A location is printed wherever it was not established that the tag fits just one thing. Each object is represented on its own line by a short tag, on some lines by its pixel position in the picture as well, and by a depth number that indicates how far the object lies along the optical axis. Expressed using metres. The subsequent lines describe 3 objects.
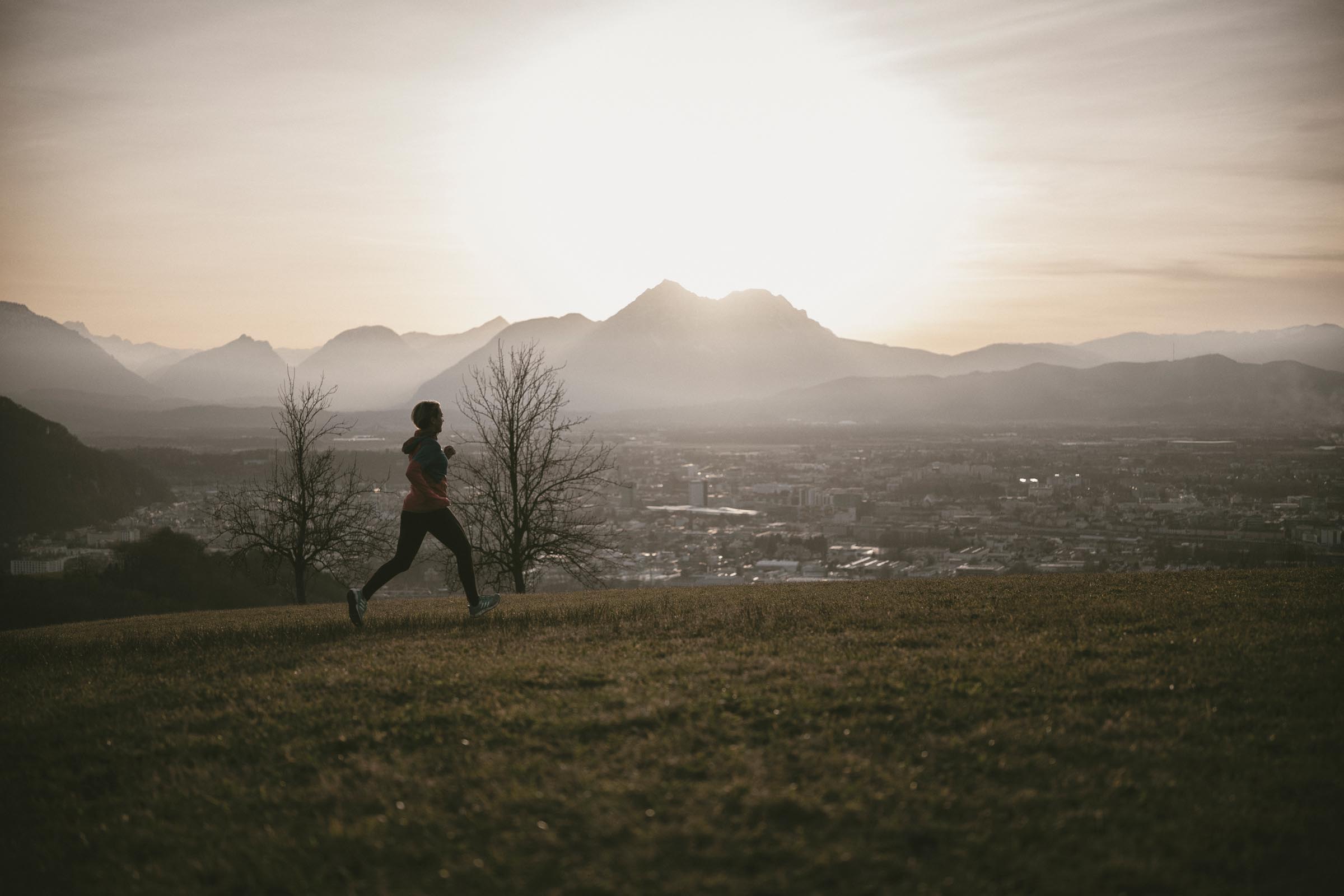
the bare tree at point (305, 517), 25.89
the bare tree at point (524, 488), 23.34
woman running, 10.41
